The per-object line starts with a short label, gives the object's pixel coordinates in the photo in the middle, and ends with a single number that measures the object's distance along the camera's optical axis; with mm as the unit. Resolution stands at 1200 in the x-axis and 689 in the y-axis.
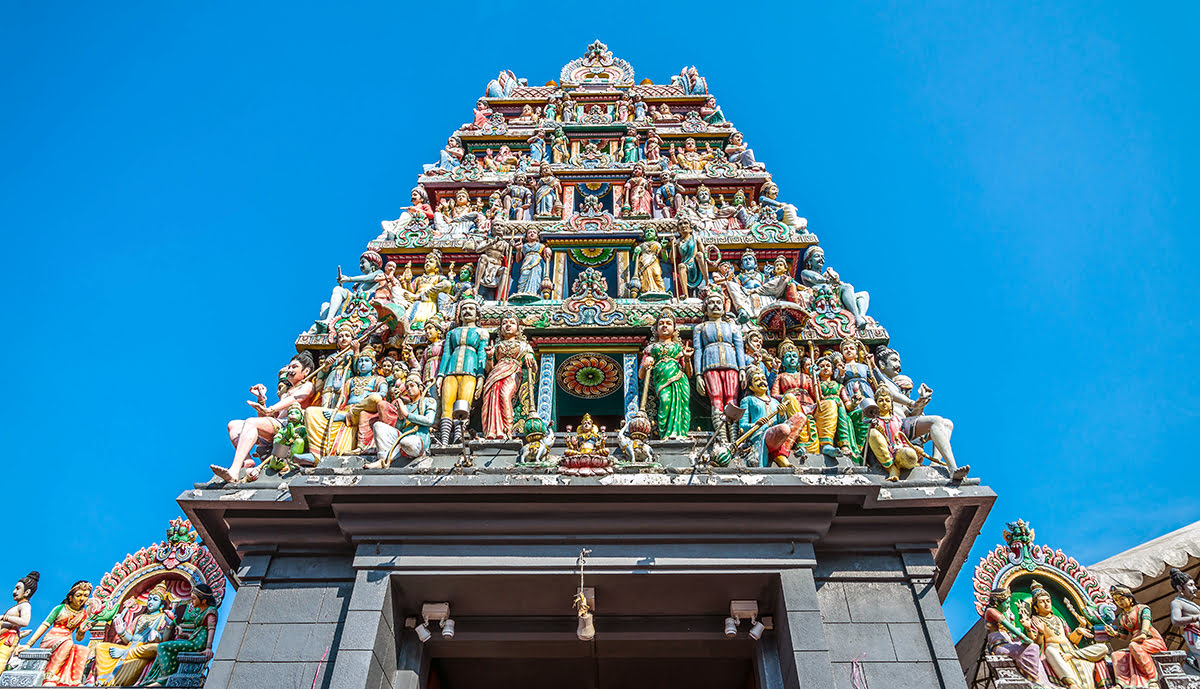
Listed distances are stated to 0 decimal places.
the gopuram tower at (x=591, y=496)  9805
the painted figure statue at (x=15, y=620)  10547
